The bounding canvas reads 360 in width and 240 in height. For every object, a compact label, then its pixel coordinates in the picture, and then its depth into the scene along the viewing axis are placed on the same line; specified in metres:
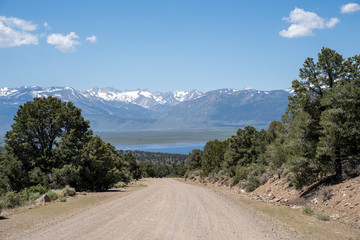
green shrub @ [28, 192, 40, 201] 20.18
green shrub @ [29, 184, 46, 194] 26.06
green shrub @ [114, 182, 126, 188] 41.91
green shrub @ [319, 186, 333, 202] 16.47
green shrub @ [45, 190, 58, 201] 19.23
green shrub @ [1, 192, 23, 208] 15.88
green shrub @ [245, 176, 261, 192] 32.19
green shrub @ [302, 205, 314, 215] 14.79
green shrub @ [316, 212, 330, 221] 13.16
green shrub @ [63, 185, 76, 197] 21.90
